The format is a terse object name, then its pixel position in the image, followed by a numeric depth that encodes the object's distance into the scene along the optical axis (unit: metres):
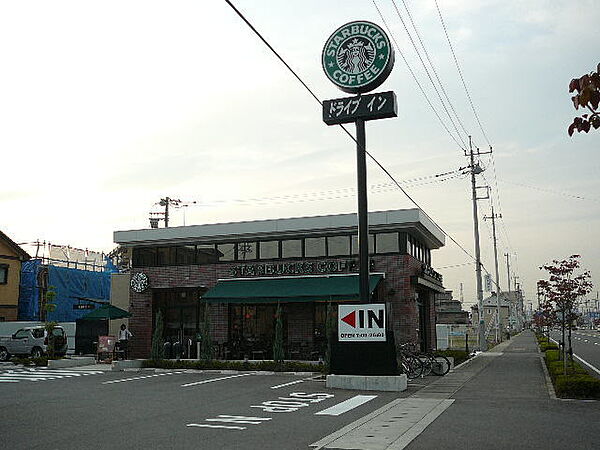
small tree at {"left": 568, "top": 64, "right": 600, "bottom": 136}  4.30
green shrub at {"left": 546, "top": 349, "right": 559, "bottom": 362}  22.41
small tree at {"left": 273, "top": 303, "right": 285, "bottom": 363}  22.50
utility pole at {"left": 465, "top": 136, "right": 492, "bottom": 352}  35.03
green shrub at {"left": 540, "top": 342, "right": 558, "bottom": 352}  32.12
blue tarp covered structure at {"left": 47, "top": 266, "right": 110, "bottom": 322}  45.00
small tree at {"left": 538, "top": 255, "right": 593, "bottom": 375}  22.27
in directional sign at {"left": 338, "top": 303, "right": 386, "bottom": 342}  16.65
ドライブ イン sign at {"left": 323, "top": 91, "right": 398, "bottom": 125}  17.48
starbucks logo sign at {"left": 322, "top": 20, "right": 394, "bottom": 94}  17.77
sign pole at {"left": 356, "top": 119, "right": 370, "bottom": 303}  17.11
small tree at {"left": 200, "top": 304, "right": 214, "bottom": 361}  24.20
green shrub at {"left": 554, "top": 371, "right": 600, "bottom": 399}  14.17
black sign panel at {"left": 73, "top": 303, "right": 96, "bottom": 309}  34.99
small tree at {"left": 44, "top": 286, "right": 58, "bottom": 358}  27.72
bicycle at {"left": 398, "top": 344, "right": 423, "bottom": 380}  19.20
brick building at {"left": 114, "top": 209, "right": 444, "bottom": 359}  25.92
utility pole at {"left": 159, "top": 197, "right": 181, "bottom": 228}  57.41
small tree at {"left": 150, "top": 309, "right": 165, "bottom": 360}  24.77
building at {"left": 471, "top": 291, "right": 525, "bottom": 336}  102.92
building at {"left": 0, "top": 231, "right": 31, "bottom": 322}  40.12
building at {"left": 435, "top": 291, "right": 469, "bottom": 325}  84.31
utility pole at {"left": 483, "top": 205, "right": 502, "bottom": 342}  53.94
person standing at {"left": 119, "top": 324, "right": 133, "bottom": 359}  28.23
